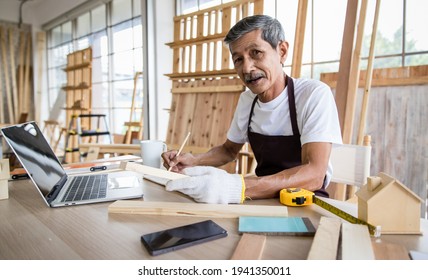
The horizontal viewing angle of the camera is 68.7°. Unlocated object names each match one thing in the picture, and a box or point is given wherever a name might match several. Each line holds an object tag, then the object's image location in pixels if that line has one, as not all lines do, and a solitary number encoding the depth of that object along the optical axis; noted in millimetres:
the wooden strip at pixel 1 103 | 6871
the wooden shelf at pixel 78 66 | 5560
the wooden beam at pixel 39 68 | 7070
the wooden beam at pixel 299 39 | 2412
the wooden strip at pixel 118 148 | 2188
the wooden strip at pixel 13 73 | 6855
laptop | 967
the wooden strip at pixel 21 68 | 7008
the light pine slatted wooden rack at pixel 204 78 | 2904
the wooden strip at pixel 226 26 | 2933
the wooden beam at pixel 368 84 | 1991
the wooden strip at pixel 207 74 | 2863
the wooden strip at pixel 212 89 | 2792
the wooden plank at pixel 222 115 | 2883
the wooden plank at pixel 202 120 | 3051
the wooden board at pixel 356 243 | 596
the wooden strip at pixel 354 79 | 2051
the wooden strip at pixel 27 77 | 7126
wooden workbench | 653
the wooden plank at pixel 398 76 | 1955
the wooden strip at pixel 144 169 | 898
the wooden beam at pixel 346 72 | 2115
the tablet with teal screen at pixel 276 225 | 725
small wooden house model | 722
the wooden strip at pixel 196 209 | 856
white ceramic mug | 1515
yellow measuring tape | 905
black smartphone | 658
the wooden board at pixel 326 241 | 607
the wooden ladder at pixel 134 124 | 4465
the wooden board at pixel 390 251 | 611
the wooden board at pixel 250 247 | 623
